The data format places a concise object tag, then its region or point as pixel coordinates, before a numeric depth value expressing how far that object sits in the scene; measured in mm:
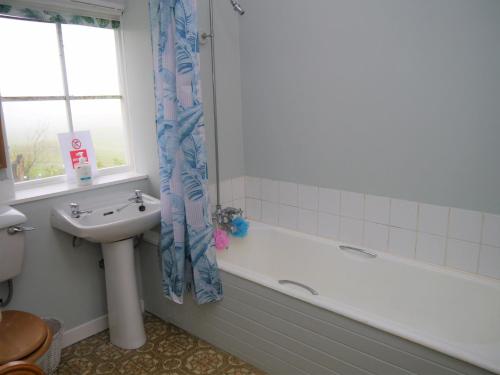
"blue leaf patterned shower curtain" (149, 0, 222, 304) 2076
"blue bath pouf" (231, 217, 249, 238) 2693
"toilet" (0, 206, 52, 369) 1570
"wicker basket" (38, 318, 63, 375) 2137
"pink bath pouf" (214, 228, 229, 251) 2646
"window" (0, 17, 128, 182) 2270
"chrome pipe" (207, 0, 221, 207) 2499
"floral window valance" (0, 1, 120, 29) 2143
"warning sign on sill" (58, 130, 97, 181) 2439
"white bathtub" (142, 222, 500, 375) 1589
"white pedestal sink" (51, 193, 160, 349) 2244
